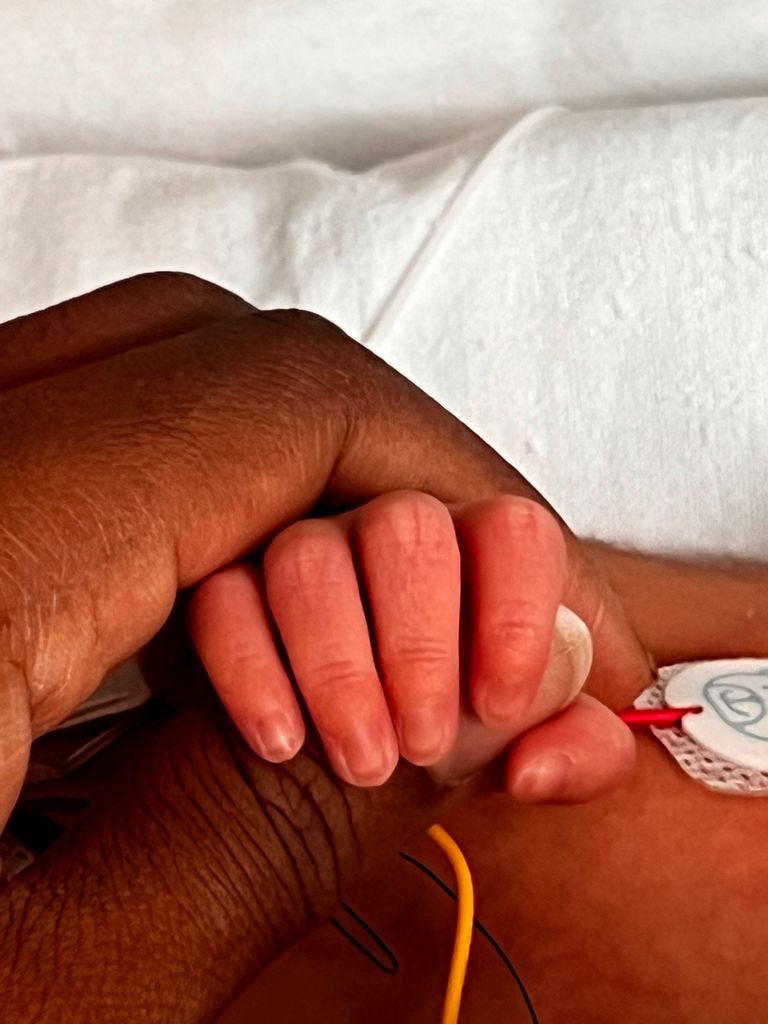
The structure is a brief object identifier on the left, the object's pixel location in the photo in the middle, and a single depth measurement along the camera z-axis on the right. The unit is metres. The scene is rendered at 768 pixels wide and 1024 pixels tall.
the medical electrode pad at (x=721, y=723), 0.20
